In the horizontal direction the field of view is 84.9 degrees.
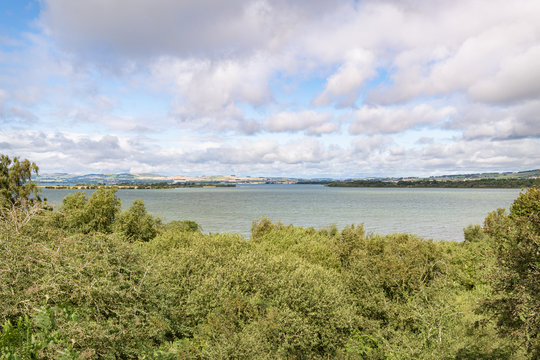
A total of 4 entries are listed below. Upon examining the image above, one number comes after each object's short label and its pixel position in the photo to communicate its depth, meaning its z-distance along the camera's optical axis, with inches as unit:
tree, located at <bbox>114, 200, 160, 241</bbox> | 1496.1
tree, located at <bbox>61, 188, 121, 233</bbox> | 1480.1
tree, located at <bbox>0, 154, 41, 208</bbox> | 1316.4
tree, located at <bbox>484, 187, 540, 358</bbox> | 327.3
